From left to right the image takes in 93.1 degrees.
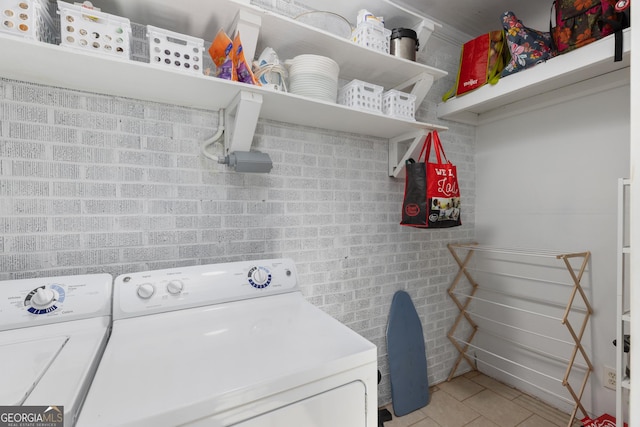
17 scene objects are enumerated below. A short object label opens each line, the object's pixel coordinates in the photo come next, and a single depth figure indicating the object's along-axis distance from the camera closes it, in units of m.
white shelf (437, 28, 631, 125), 1.55
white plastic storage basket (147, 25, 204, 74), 1.16
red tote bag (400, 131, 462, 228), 1.71
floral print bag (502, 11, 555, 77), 1.78
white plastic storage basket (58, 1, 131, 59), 1.03
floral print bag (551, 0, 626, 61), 1.47
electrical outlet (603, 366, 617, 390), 1.79
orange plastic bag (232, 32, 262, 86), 1.26
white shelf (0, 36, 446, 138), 1.01
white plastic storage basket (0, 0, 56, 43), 0.93
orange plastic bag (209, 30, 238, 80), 1.25
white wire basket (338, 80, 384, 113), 1.62
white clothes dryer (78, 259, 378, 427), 0.67
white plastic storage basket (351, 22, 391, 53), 1.64
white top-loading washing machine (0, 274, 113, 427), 0.64
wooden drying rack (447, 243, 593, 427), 1.79
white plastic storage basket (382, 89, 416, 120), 1.72
